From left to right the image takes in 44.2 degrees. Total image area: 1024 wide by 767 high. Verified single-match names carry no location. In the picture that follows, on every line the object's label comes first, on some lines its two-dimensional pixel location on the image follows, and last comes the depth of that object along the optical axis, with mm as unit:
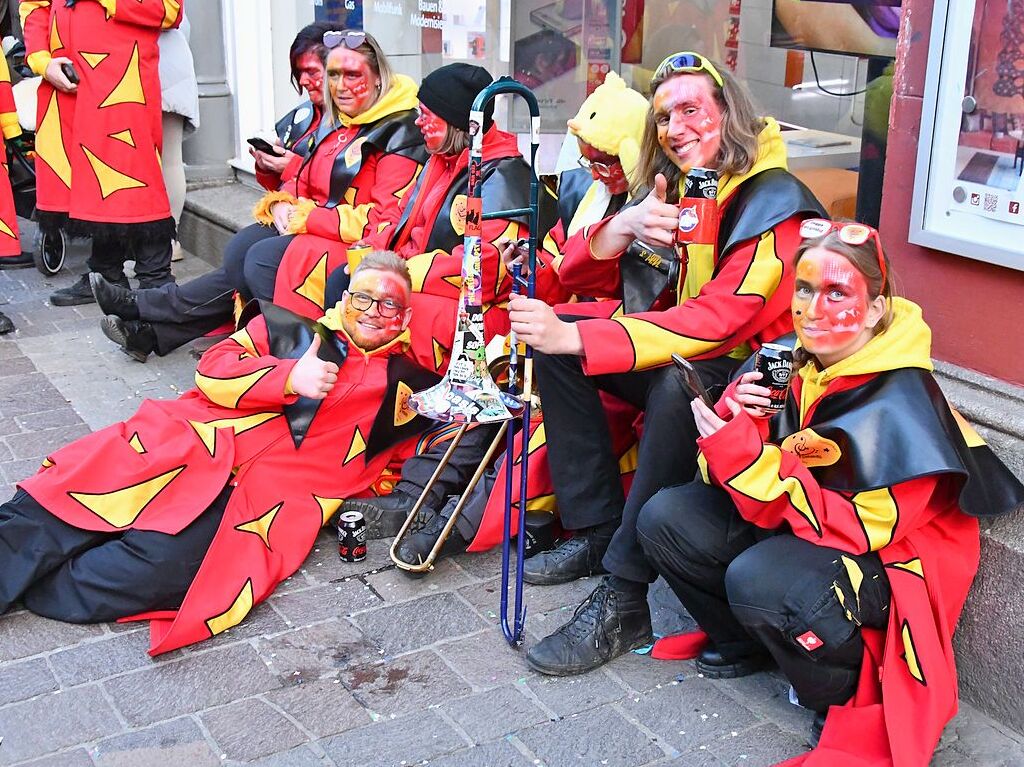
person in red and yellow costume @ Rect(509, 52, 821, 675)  3285
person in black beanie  4016
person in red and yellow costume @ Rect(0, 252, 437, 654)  3504
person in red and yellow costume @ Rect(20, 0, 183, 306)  5965
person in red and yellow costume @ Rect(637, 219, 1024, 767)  2799
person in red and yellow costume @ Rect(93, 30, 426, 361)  5086
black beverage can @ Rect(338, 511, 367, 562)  3852
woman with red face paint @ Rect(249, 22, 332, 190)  5523
